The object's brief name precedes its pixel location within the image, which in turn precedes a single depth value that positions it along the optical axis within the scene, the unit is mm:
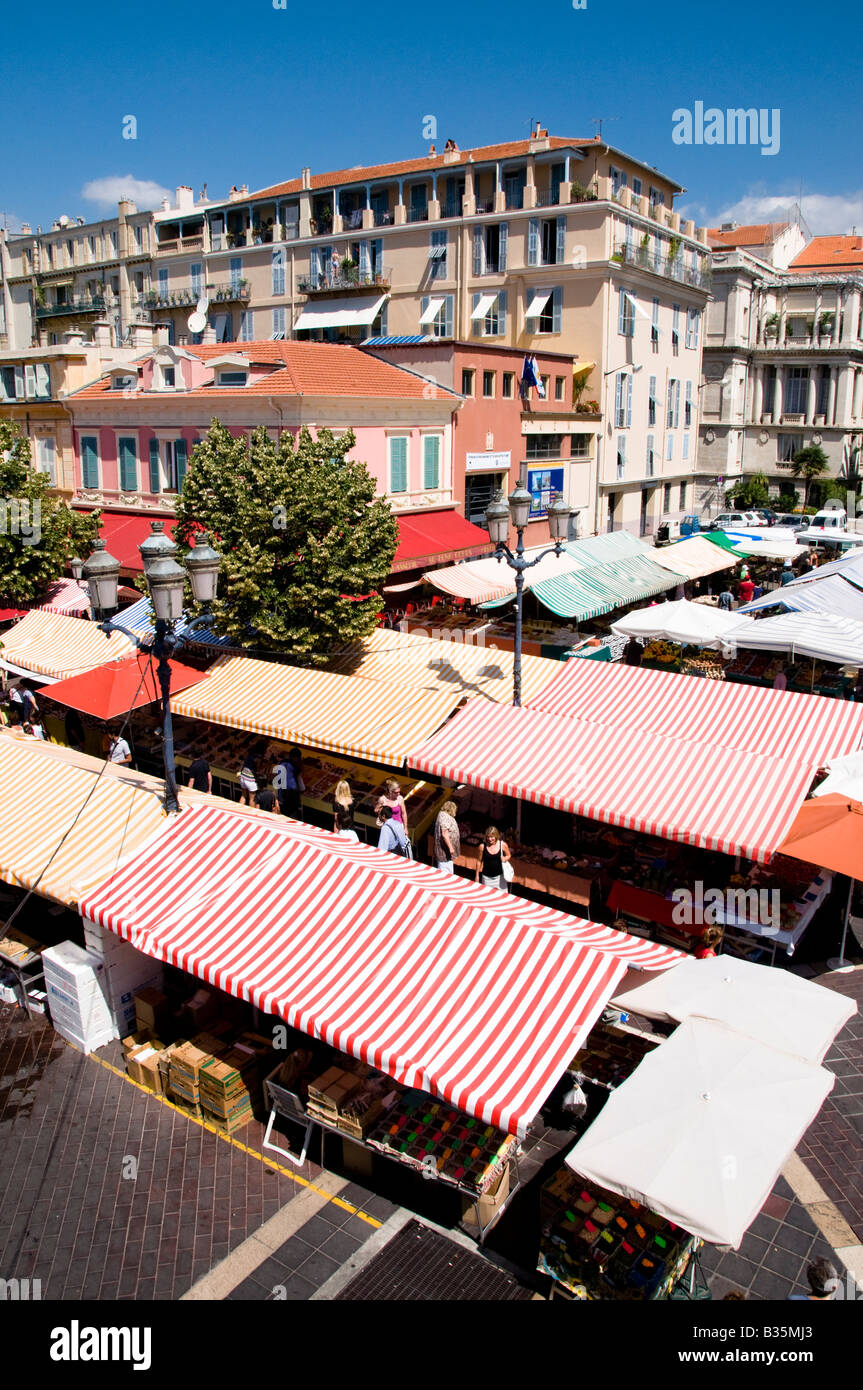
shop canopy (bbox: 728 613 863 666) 16719
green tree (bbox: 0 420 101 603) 20109
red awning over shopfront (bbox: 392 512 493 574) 23250
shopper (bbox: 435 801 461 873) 11539
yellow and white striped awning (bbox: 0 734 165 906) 9398
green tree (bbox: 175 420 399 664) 16094
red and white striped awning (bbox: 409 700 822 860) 10281
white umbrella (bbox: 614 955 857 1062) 6789
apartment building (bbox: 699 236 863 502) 55625
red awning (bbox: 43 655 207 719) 14797
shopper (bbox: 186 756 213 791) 13469
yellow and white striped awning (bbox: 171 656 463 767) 12930
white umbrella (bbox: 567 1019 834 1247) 5469
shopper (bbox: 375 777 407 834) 11914
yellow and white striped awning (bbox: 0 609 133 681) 17406
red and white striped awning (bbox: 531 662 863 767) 12398
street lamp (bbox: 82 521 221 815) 9266
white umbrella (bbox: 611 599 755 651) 18805
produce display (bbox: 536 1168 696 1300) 6152
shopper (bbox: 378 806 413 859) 11602
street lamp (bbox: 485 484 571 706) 12812
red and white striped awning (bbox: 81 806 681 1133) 6746
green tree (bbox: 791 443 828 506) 56031
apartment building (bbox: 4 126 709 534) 35094
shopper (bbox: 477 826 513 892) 11062
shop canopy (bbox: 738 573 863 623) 20688
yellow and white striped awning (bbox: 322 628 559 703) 14562
